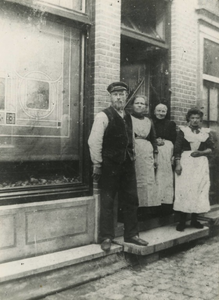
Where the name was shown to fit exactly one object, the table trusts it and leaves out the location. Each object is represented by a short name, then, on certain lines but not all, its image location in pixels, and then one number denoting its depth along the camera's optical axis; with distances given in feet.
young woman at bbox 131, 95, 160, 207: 16.42
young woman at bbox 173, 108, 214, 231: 17.98
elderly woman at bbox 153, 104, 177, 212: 17.81
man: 14.32
